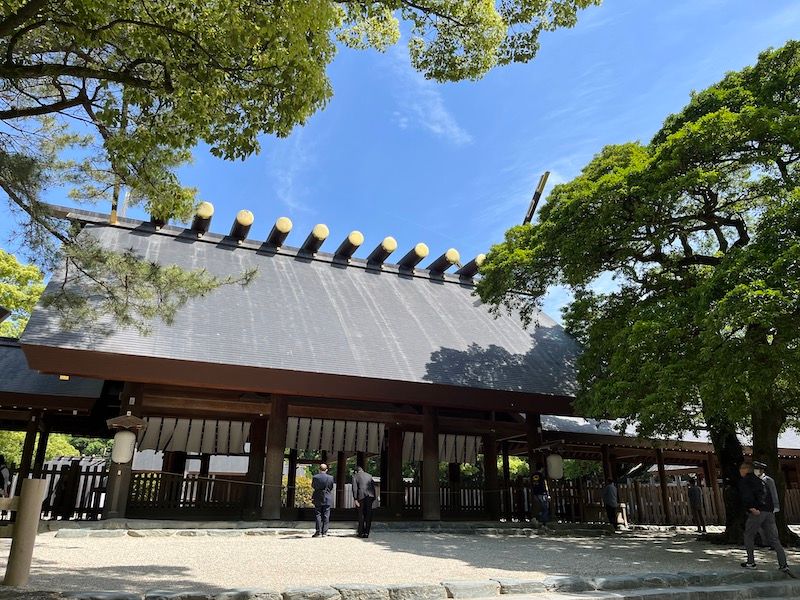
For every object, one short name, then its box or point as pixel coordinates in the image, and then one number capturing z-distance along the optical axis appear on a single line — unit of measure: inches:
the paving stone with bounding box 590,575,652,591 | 210.2
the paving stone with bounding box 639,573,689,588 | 219.0
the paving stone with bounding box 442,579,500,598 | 190.4
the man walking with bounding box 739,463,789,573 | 257.3
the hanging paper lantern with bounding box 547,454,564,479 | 478.6
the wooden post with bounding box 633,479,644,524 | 621.9
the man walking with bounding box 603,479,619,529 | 500.9
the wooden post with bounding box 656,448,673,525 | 616.7
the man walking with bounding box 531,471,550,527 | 454.9
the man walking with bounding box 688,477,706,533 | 550.3
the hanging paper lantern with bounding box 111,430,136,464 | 366.0
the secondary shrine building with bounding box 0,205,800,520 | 381.1
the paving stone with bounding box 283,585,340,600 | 169.6
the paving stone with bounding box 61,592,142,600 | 152.7
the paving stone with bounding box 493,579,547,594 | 199.2
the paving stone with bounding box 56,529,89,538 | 316.2
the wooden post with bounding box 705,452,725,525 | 630.5
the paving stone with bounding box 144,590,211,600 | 156.6
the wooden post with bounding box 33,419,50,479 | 491.8
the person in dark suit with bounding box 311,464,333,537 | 353.7
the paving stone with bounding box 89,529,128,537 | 327.3
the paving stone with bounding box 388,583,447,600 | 181.8
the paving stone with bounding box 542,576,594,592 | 204.2
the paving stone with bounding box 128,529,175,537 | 339.3
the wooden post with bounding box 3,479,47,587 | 167.6
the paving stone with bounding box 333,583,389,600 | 175.9
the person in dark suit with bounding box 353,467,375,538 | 348.8
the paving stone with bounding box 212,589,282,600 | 163.9
